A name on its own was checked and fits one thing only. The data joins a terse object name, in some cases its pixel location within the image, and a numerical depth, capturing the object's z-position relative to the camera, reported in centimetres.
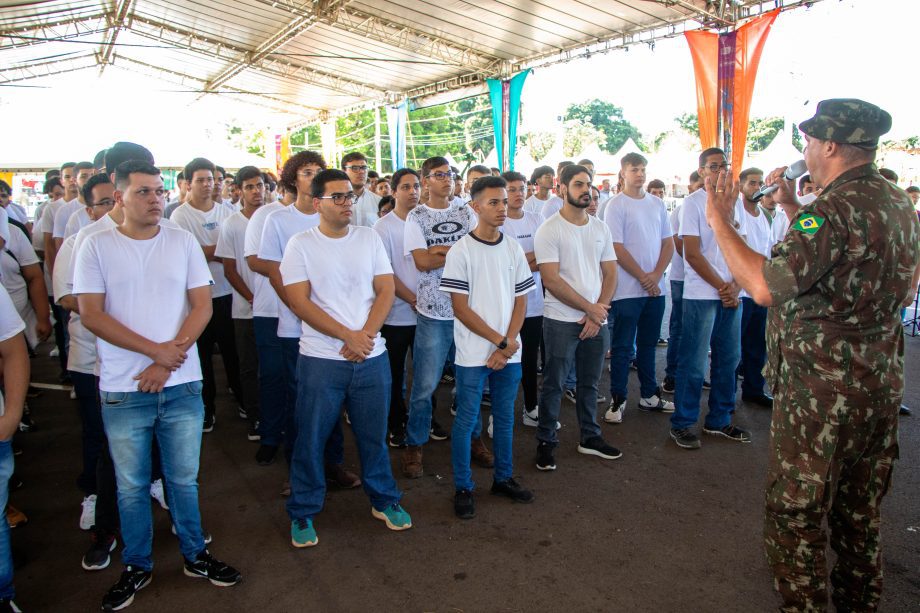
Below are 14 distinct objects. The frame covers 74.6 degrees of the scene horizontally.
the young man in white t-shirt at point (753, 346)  493
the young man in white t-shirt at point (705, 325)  443
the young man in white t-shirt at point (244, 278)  462
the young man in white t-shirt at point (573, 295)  410
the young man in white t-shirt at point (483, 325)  352
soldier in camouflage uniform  216
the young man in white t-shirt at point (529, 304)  484
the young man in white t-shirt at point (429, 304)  407
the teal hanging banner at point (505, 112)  1599
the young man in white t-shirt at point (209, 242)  482
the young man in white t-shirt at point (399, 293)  437
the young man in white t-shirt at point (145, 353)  265
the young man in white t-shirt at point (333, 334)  310
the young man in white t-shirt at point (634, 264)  502
